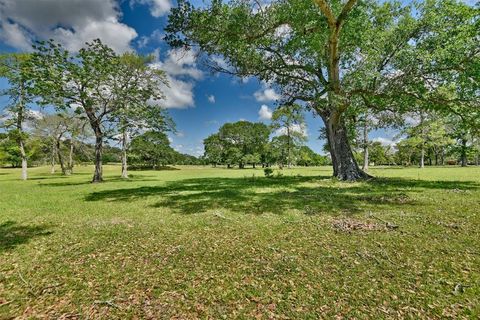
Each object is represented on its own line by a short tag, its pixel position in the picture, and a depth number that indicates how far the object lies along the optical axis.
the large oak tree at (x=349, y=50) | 10.55
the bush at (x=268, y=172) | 25.52
